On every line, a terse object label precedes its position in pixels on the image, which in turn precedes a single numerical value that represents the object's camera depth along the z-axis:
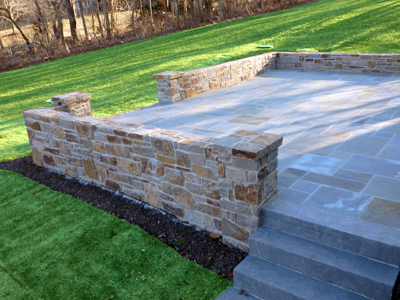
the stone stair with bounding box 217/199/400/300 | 2.66
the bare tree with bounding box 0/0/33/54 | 20.08
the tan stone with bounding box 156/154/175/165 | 3.88
